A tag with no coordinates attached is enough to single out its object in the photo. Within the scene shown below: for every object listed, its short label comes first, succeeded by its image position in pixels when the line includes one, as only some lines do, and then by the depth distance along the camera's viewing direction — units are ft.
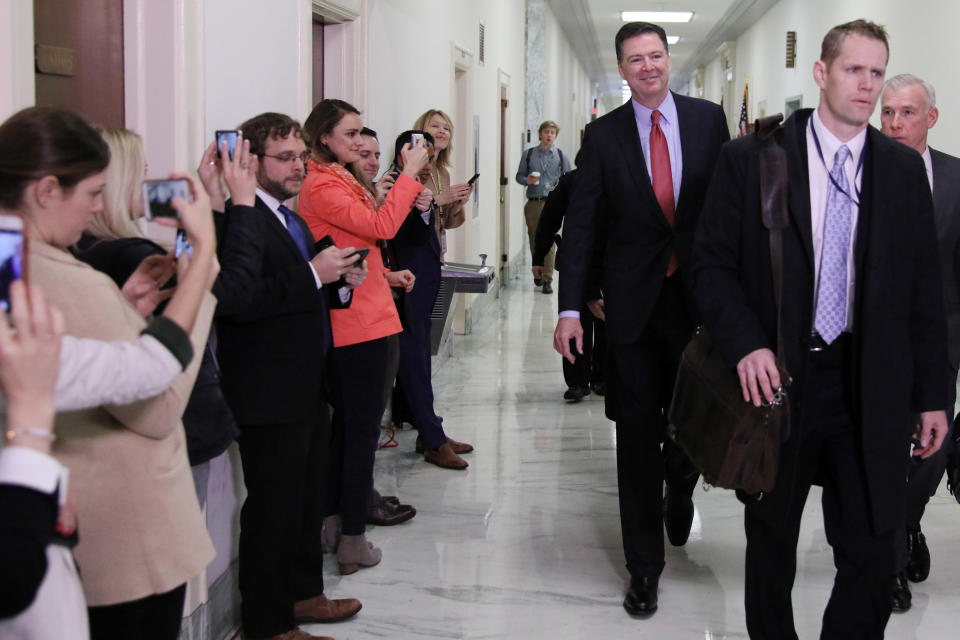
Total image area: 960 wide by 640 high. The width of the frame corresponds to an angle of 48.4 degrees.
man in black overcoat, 8.12
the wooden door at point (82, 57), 8.15
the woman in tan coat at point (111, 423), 5.03
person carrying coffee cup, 37.24
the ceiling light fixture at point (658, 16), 60.59
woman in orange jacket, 11.46
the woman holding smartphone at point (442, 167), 17.81
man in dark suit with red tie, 10.69
